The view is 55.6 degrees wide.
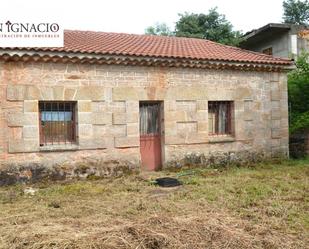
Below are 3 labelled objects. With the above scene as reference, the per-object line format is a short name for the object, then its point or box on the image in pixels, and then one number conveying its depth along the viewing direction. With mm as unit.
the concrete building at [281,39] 15270
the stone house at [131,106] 7571
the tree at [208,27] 18772
